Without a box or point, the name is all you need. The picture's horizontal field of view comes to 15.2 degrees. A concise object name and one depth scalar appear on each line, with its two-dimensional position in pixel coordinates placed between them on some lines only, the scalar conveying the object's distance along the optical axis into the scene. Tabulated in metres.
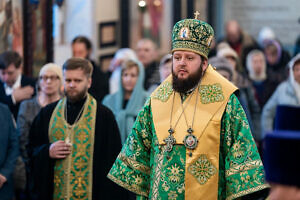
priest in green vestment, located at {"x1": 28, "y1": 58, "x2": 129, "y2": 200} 8.74
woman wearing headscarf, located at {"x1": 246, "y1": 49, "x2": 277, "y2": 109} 14.82
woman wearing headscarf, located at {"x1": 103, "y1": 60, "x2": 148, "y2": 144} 10.97
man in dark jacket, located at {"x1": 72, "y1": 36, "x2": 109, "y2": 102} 12.53
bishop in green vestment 7.09
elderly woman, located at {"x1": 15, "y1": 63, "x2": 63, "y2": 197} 10.15
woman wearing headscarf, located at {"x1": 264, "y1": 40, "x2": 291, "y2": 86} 16.12
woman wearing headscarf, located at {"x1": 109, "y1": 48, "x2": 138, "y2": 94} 13.49
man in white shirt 11.10
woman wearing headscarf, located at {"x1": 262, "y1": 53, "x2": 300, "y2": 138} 12.72
